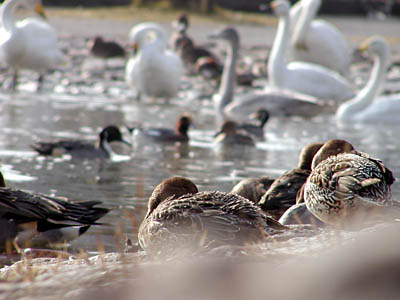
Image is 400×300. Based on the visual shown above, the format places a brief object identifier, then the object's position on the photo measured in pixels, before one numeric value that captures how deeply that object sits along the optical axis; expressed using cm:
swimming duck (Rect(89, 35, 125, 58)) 4344
